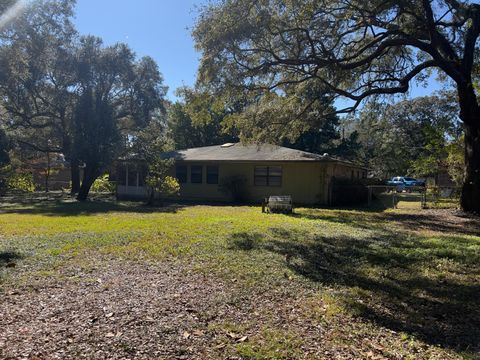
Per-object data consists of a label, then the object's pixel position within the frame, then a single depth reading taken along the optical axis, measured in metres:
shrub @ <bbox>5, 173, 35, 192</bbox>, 18.72
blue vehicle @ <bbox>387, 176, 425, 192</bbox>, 47.73
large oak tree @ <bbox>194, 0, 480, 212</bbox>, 11.91
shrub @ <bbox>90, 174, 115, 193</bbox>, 30.73
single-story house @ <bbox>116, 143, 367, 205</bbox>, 21.41
